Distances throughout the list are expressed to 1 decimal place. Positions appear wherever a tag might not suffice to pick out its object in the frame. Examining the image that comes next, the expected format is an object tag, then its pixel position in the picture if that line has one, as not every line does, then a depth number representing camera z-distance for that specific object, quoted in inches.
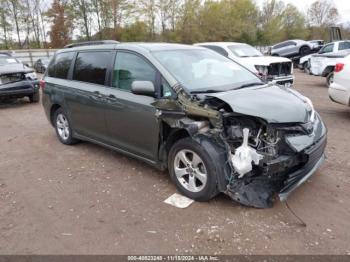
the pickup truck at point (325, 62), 500.1
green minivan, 132.3
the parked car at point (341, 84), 264.5
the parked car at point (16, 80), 361.1
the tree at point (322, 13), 2299.5
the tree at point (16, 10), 1298.0
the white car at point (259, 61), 382.6
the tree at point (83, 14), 1421.0
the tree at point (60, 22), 1413.6
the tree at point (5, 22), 1273.4
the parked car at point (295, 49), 885.8
